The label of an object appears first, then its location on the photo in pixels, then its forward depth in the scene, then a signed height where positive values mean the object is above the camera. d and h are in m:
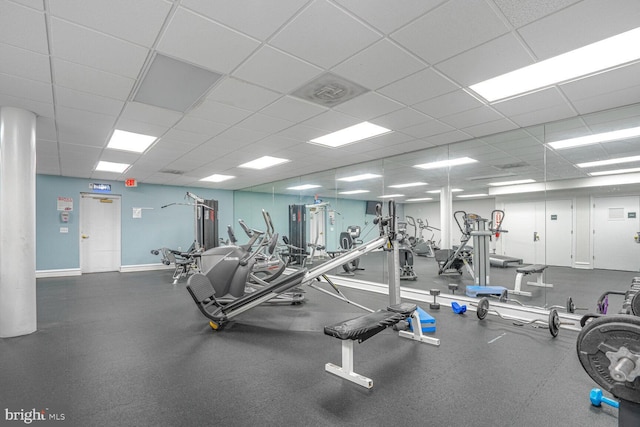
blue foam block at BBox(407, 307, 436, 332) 3.37 -1.29
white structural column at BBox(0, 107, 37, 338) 3.22 -0.11
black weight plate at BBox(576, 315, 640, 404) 1.02 -0.49
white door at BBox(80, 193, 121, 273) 7.96 -0.48
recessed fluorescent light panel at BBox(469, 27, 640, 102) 2.22 +1.27
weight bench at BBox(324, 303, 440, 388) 2.20 -0.94
